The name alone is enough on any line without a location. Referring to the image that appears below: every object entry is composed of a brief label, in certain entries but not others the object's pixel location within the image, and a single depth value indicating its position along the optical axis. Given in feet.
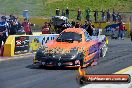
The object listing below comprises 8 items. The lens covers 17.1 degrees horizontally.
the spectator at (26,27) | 99.17
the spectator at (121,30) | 120.26
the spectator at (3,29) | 73.48
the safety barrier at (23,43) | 69.05
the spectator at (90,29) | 84.19
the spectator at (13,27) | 89.97
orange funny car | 53.06
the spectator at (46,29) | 97.65
